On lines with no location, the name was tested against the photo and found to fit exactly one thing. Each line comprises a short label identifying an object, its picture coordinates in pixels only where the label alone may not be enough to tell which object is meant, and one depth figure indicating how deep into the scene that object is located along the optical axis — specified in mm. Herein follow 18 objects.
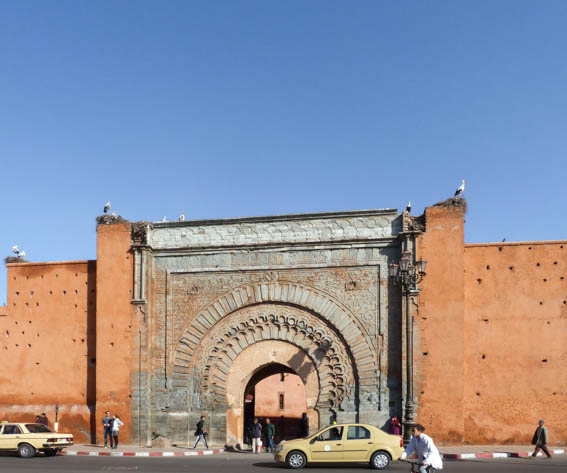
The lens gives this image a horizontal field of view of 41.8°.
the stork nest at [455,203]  17250
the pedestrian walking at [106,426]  17902
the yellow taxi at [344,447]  13156
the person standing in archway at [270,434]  17378
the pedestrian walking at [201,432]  17516
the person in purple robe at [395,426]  16562
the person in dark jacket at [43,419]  18828
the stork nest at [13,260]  20562
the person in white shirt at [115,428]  17672
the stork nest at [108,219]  19408
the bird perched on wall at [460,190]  17500
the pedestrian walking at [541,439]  14672
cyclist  8695
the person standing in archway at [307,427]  17797
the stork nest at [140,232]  19141
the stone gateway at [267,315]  17672
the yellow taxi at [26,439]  15523
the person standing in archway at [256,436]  16797
